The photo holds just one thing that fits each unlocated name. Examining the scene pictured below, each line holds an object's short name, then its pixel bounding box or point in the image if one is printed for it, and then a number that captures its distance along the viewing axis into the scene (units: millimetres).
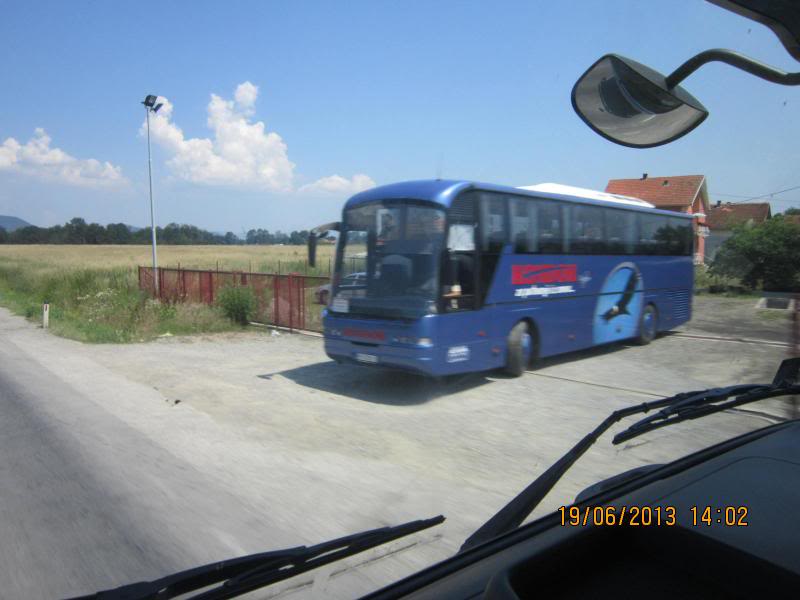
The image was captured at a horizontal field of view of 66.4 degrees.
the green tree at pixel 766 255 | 20469
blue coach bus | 8656
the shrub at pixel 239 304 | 16797
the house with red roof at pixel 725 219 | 14820
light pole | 22000
